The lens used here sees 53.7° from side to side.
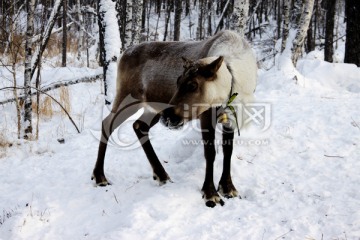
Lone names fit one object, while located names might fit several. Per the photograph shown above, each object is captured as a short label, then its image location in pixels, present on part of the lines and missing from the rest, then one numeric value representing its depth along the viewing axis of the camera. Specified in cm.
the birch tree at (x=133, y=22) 803
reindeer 312
